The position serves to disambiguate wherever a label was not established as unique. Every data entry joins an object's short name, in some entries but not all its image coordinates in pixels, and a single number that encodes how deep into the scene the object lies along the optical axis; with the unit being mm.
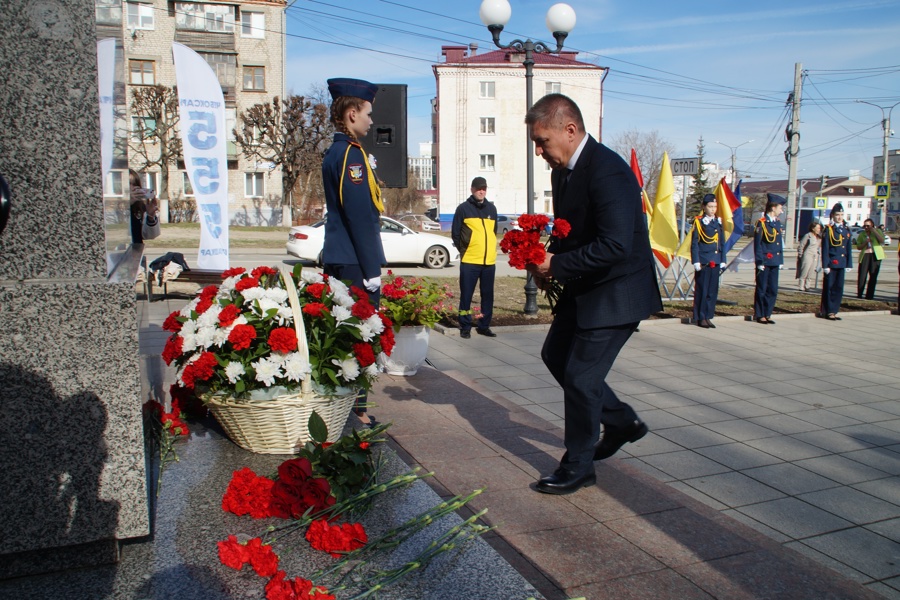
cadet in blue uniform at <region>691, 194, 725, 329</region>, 11414
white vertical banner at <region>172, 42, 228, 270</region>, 10688
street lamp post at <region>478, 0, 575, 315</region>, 11195
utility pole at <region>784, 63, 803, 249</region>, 29719
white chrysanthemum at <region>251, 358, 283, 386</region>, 3477
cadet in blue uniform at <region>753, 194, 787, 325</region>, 11844
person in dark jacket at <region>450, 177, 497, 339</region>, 9656
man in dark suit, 3596
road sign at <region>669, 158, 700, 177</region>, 13297
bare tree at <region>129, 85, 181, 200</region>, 39656
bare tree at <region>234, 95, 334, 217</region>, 41062
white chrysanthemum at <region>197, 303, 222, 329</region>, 3672
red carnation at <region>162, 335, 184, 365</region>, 3805
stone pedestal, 2443
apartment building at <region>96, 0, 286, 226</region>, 44250
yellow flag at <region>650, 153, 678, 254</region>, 12469
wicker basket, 3559
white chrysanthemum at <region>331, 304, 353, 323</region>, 3787
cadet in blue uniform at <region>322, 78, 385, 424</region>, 4688
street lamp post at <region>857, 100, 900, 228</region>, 41625
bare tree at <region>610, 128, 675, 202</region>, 53406
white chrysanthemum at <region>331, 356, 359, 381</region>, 3672
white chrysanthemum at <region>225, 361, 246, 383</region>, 3510
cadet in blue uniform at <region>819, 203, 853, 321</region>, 12664
